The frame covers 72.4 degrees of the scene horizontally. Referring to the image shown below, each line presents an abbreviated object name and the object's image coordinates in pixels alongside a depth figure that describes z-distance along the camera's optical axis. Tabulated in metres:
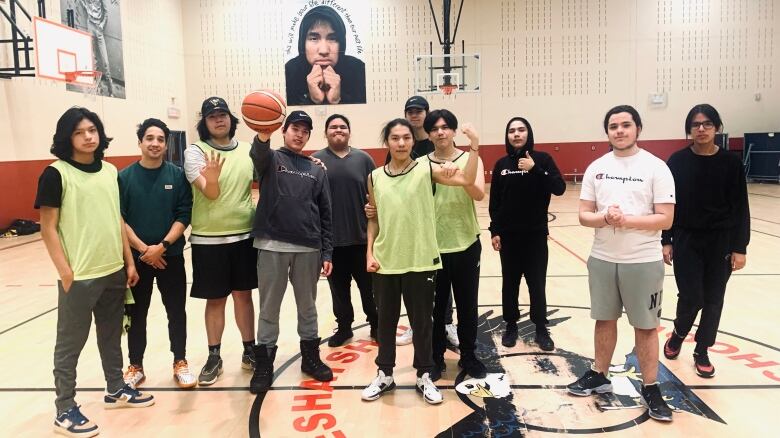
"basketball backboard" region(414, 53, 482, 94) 14.46
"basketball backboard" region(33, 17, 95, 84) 8.78
